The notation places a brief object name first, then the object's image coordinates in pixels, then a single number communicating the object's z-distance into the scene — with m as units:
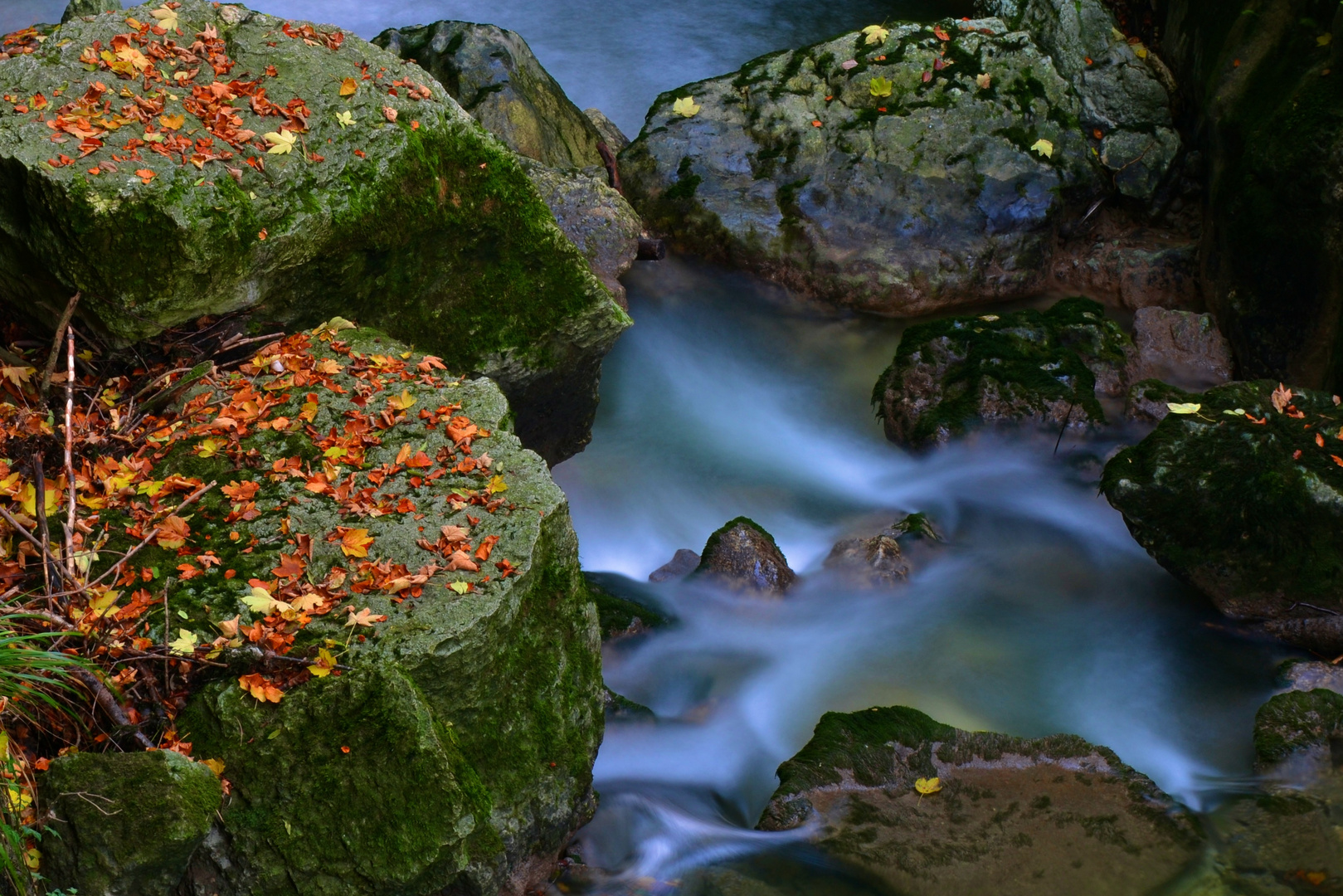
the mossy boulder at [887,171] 16.39
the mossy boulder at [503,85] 16.36
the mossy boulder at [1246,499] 11.12
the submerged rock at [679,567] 13.04
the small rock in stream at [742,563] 12.45
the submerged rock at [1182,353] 15.34
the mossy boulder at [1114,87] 16.91
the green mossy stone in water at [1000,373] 14.50
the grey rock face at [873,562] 12.62
